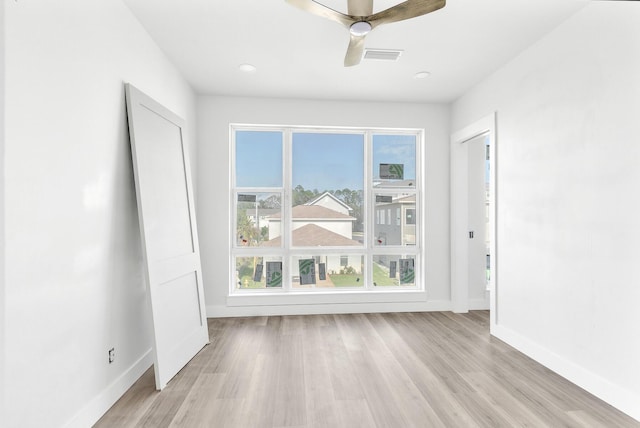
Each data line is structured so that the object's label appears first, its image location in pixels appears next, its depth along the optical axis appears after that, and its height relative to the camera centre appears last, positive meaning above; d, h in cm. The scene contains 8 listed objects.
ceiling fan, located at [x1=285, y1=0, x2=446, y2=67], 188 +107
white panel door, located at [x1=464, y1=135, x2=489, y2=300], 443 -39
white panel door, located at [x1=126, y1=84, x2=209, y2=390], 238 -27
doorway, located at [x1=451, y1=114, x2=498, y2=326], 425 -40
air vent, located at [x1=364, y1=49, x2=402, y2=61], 295 +127
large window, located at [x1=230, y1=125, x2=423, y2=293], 425 -18
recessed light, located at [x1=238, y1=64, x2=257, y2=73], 324 +129
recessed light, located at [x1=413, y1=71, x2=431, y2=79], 342 +123
